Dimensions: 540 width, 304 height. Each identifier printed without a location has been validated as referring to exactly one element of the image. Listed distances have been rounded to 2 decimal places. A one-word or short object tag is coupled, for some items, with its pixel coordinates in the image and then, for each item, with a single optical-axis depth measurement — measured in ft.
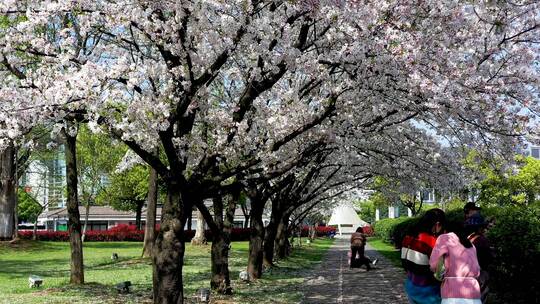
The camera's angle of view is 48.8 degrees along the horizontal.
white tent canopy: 211.04
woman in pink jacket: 19.57
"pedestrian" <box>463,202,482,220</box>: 28.00
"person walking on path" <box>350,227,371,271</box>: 75.77
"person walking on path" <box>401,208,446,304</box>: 20.90
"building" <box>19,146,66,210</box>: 155.94
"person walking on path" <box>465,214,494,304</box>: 25.80
